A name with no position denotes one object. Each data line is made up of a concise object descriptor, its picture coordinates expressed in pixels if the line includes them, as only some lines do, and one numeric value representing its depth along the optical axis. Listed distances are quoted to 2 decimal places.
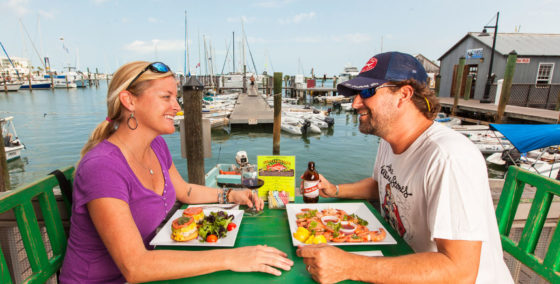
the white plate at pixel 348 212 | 1.55
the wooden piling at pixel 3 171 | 5.12
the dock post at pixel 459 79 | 16.45
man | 1.24
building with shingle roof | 18.05
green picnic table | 1.30
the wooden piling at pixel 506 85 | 12.52
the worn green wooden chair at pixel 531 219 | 1.55
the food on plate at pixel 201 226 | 1.57
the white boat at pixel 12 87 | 53.56
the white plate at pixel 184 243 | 1.54
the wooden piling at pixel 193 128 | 4.11
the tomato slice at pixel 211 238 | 1.57
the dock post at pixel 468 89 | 18.38
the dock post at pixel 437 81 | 20.49
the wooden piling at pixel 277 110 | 10.88
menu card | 2.20
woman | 1.32
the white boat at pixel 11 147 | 11.89
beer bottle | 2.09
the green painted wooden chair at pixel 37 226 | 1.47
